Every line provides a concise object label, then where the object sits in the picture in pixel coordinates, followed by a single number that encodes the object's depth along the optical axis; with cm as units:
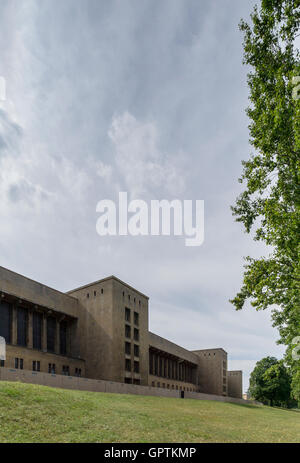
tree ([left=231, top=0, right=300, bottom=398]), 1348
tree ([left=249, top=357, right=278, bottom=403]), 7900
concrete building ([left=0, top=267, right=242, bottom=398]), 3966
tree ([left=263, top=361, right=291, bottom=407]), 7612
